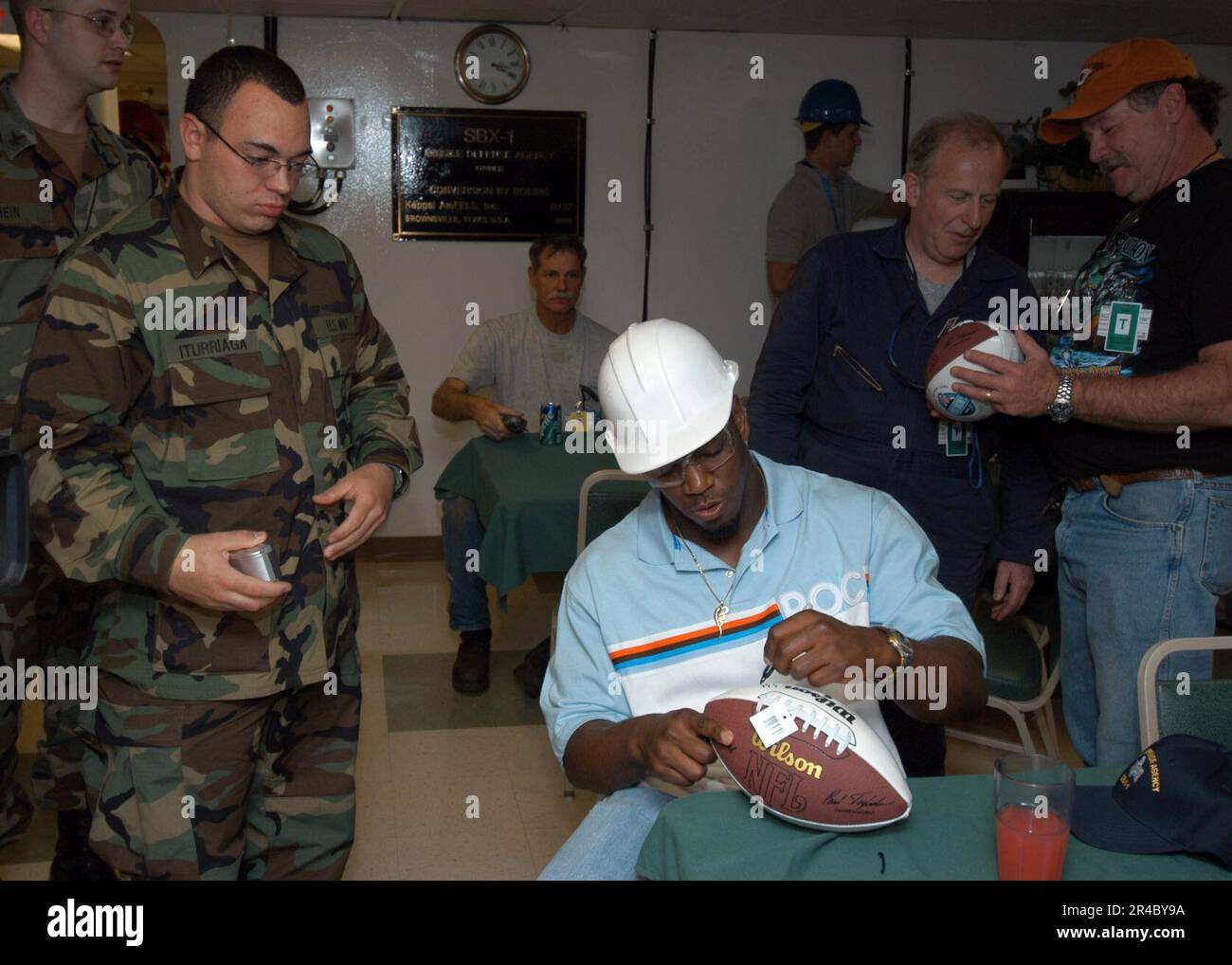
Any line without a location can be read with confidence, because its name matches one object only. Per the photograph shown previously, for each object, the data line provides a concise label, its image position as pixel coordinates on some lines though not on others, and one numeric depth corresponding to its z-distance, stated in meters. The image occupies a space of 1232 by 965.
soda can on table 4.24
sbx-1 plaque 5.66
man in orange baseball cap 2.28
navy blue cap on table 1.39
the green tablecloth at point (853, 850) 1.38
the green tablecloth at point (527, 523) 3.66
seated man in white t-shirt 4.32
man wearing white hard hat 1.72
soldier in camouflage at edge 2.51
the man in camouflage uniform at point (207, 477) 1.88
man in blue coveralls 2.55
